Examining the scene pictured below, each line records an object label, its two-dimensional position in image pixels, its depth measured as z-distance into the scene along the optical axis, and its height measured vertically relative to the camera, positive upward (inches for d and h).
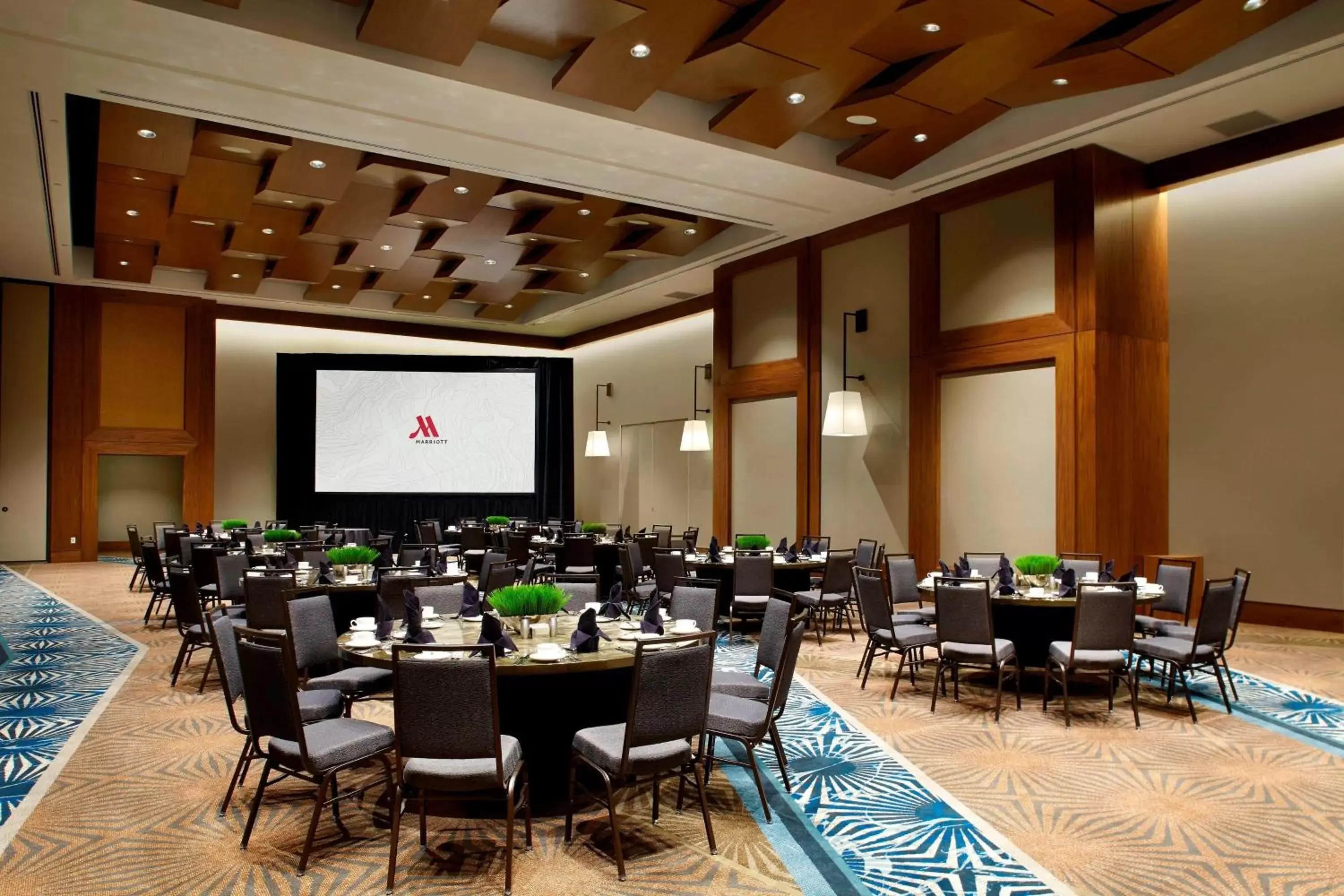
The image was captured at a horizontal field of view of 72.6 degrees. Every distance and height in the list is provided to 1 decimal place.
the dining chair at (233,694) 145.3 -35.8
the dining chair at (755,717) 147.3 -40.1
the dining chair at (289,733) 129.0 -40.1
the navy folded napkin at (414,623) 153.2 -26.0
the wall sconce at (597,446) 637.3 +18.4
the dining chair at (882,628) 233.3 -41.3
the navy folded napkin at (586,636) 148.6 -27.0
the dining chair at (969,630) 215.2 -37.6
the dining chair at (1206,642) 210.2 -39.9
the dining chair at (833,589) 307.6 -40.0
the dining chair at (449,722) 122.0 -33.6
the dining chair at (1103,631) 207.2 -35.9
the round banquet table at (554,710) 152.3 -40.3
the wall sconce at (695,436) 524.7 +20.7
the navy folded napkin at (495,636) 141.9 -25.7
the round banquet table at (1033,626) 243.6 -41.3
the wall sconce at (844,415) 395.5 +24.8
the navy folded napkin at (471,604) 188.7 -27.3
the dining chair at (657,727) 127.7 -36.4
